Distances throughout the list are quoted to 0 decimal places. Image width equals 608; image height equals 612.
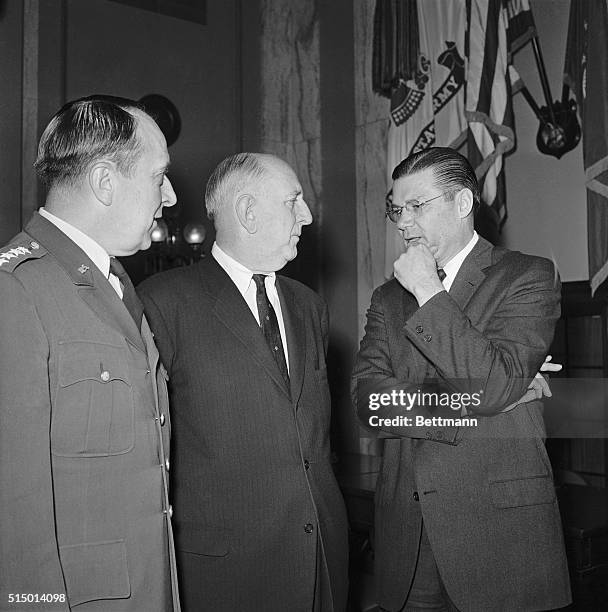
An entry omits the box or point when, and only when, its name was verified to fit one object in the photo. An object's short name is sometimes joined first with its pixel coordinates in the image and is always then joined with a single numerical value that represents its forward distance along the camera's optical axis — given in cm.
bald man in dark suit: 187
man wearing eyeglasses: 181
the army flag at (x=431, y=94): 479
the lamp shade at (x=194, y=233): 521
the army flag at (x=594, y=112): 408
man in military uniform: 124
